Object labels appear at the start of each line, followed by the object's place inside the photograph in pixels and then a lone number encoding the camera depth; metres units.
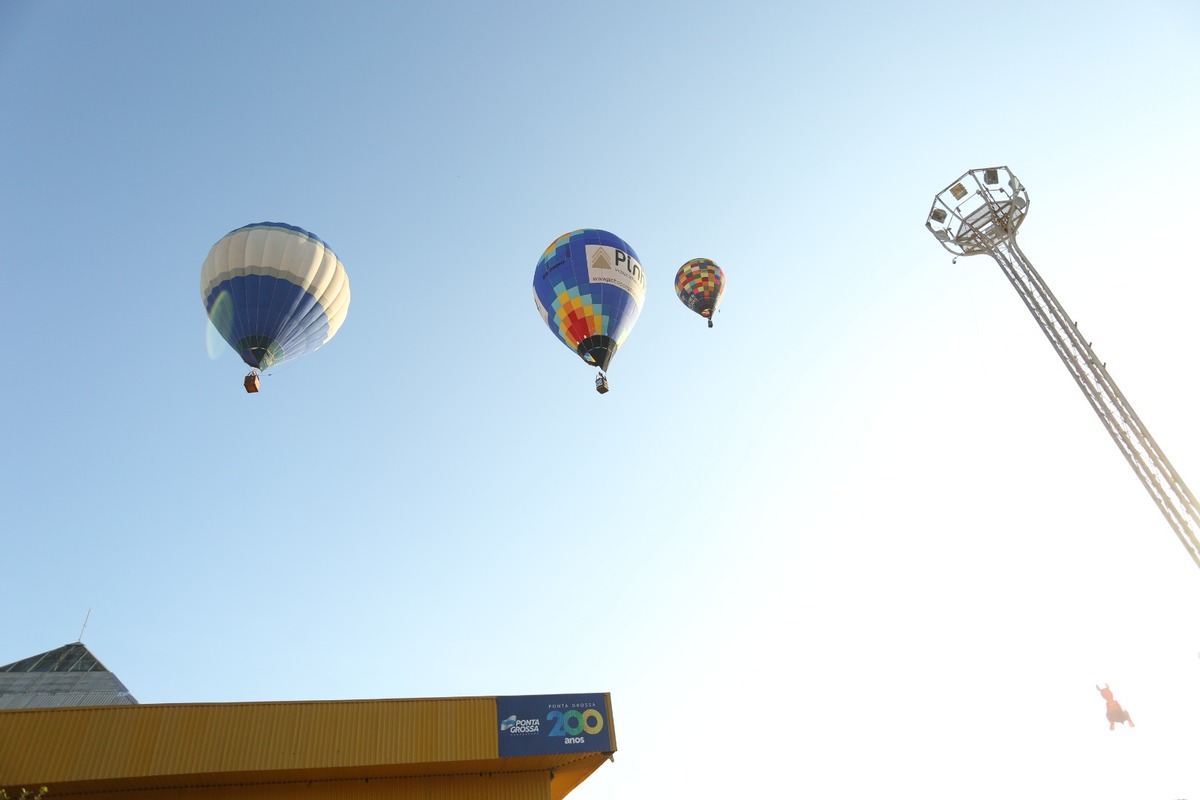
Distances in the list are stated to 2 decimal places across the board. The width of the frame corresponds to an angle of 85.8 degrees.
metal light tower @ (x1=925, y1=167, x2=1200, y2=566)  14.20
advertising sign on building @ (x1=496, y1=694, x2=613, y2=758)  20.36
